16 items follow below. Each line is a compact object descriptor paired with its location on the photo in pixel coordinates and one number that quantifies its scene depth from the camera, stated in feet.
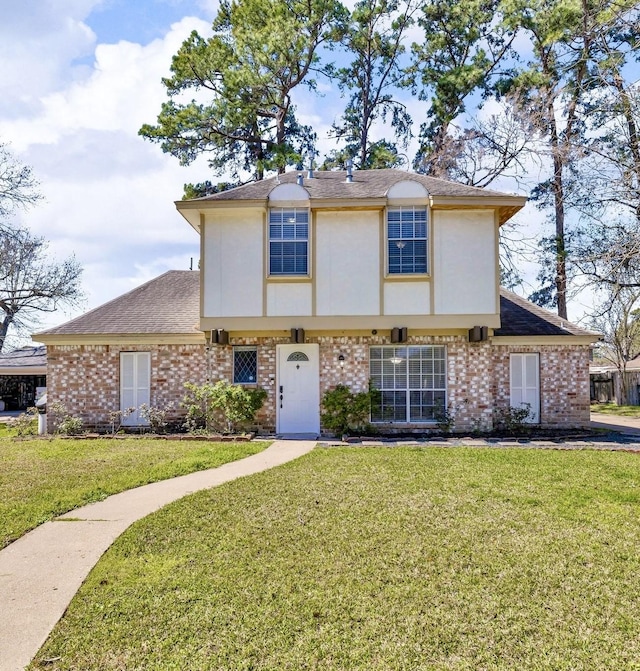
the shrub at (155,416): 42.50
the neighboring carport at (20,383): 77.80
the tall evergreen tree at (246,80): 72.90
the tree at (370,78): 78.95
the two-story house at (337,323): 41.45
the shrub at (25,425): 44.21
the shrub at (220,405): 40.88
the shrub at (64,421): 42.27
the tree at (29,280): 84.79
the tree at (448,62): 76.18
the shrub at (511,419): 42.75
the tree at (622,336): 87.10
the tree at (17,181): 76.07
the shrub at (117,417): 43.21
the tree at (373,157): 75.05
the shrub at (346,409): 41.42
